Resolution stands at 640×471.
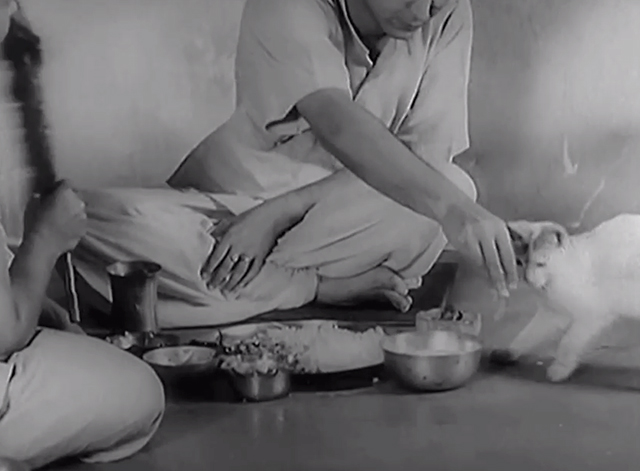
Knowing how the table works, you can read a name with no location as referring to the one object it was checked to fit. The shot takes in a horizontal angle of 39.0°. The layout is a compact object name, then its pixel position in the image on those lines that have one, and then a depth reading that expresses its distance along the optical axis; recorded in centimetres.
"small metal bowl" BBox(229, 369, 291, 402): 186
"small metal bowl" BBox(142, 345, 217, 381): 188
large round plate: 193
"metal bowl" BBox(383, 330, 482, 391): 185
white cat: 182
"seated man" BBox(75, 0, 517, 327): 181
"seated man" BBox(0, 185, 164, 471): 158
